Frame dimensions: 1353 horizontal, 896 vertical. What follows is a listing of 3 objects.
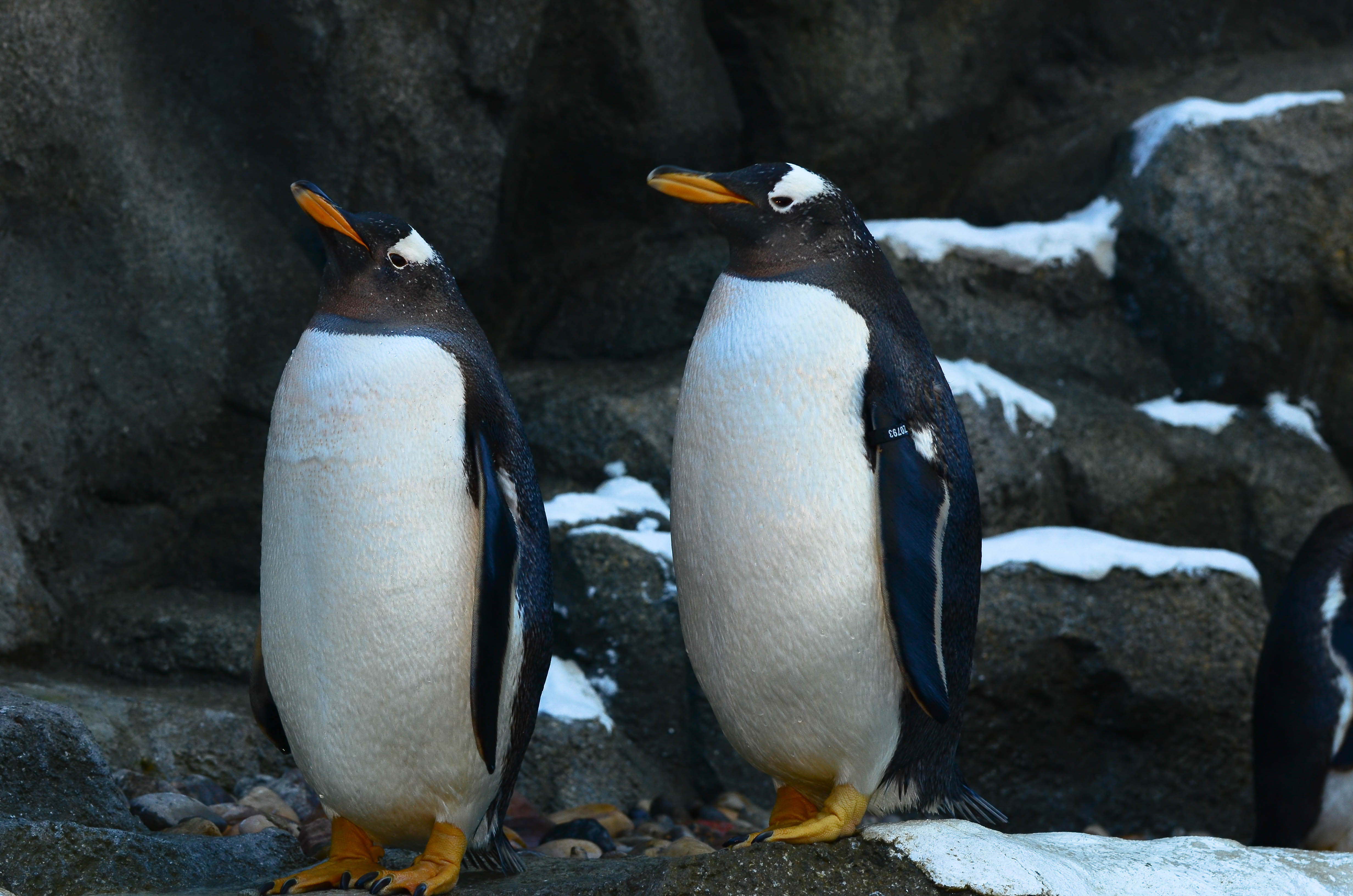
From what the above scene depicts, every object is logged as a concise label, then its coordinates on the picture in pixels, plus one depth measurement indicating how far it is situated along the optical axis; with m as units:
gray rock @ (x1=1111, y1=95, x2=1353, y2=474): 9.85
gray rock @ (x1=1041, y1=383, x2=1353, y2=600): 9.29
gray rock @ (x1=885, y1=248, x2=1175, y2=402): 9.64
